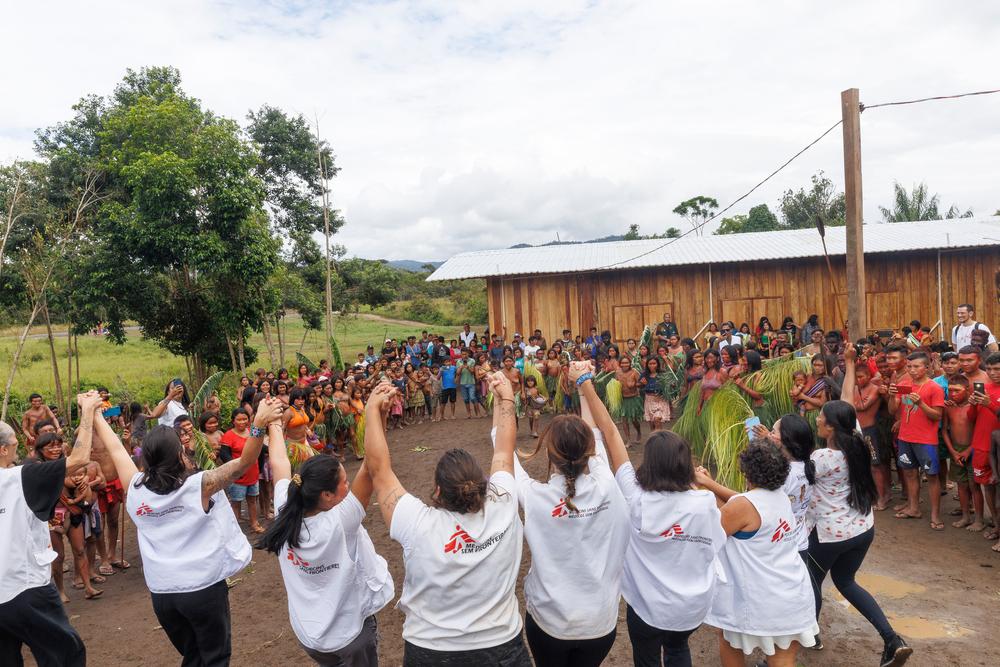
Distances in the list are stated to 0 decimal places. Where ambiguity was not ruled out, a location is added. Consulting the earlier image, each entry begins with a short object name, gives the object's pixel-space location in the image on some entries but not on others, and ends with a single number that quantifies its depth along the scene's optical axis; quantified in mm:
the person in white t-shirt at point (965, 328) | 9083
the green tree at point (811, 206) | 34094
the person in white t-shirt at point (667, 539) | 3018
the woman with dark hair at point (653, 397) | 10281
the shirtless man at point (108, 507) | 6863
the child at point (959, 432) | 6523
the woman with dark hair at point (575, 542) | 2805
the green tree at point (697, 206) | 40688
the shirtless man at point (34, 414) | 8336
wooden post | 7527
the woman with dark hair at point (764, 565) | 3350
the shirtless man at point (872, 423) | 7352
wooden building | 16156
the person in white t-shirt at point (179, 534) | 3465
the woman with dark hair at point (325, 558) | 2889
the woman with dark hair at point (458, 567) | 2502
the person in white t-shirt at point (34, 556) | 3568
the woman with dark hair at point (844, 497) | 4051
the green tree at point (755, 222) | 35469
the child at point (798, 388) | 6090
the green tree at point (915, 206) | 28969
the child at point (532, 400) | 11641
